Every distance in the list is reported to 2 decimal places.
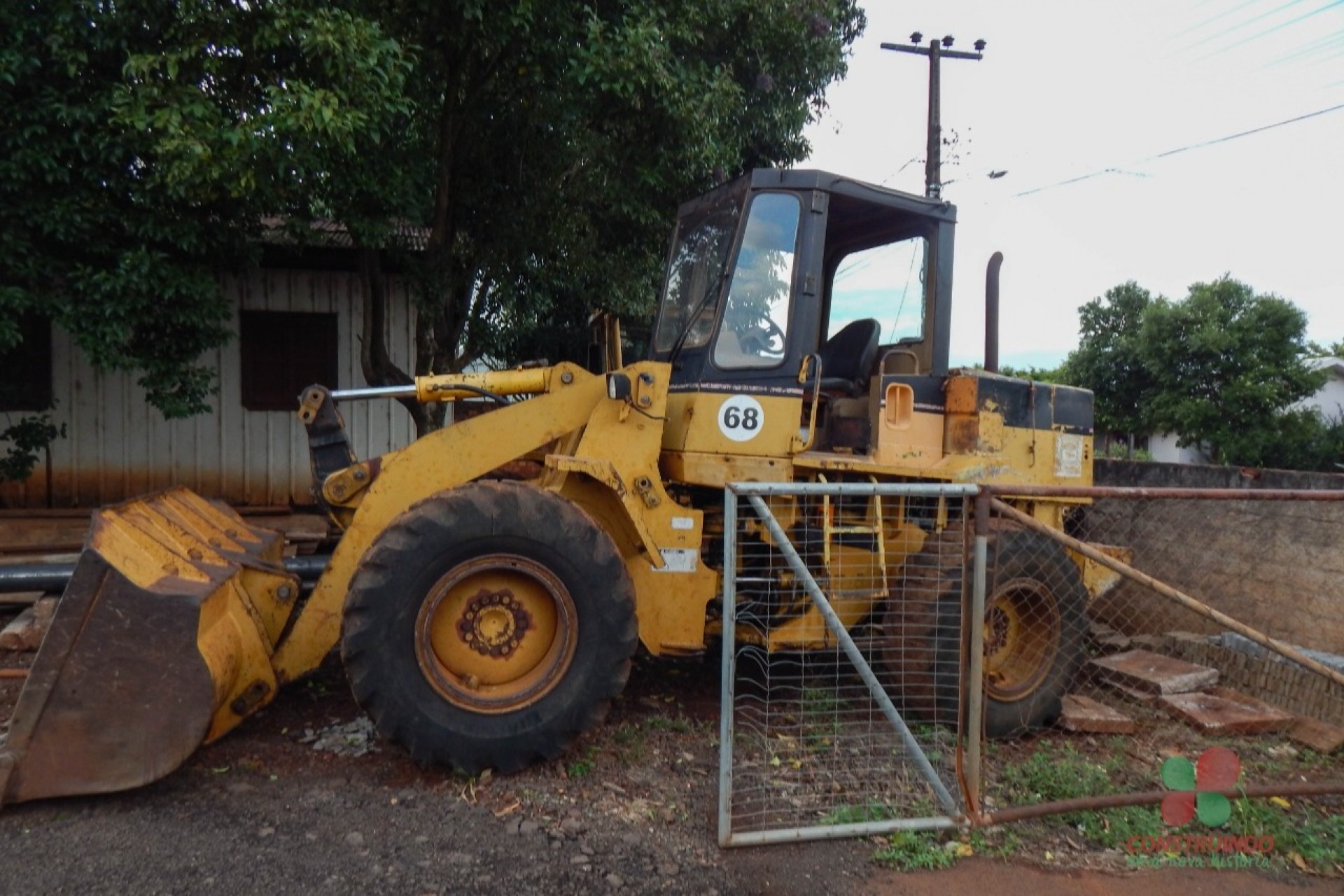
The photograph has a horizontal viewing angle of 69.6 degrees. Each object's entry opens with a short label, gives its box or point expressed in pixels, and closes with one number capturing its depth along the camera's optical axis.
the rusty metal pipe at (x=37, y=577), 6.61
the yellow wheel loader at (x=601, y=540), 3.77
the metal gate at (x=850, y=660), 4.15
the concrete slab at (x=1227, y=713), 5.17
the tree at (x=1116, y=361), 20.12
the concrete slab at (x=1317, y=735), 4.96
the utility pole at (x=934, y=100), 15.84
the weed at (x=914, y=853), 3.64
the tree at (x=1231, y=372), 17.56
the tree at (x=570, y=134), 7.06
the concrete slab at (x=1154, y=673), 5.58
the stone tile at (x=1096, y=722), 5.20
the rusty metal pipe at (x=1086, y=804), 3.90
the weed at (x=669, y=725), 5.02
